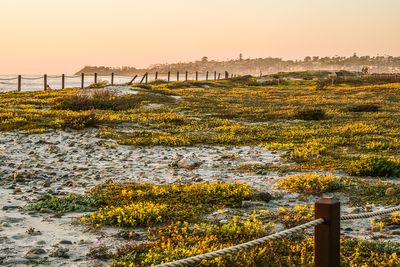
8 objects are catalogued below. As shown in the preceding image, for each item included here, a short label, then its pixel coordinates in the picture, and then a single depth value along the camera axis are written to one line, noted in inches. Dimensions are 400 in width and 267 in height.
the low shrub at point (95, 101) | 1211.9
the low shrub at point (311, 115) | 1062.6
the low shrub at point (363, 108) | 1234.6
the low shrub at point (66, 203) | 390.3
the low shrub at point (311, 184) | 437.1
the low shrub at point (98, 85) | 1806.1
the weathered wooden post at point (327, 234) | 192.9
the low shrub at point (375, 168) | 506.0
